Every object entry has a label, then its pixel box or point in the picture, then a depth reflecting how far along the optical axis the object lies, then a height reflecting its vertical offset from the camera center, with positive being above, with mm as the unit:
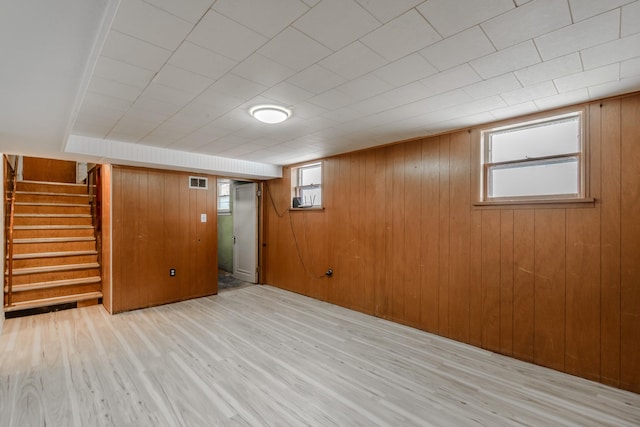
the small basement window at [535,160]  2693 +506
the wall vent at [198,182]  4992 +537
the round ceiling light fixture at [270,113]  2682 +943
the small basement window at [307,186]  5109 +489
